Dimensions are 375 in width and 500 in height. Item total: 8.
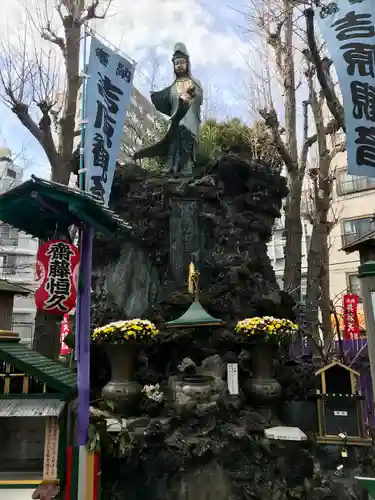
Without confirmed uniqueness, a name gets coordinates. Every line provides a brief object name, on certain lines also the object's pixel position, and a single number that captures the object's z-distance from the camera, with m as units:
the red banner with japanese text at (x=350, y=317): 15.98
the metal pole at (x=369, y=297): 3.18
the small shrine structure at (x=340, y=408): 8.34
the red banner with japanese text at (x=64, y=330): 13.13
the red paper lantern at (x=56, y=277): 5.75
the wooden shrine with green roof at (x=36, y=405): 5.69
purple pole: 5.82
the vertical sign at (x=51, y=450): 5.70
